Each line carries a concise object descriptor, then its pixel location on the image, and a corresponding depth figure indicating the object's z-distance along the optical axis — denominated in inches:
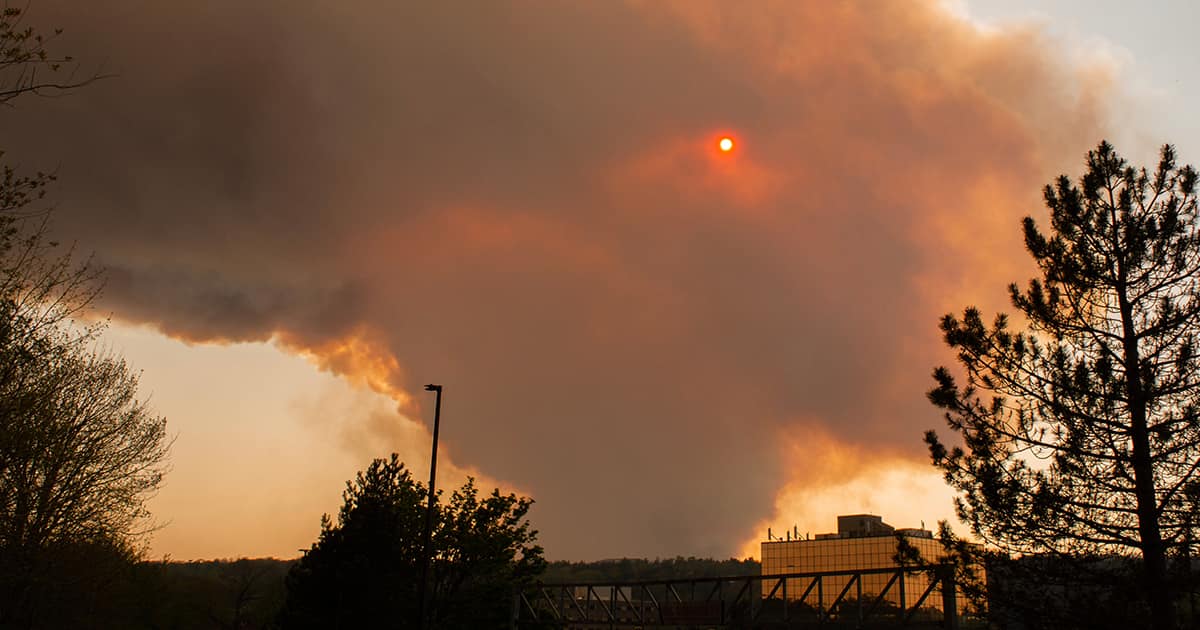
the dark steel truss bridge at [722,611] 1016.2
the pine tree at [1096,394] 830.5
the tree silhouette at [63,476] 1026.7
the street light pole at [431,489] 1309.1
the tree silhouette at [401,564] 1647.4
